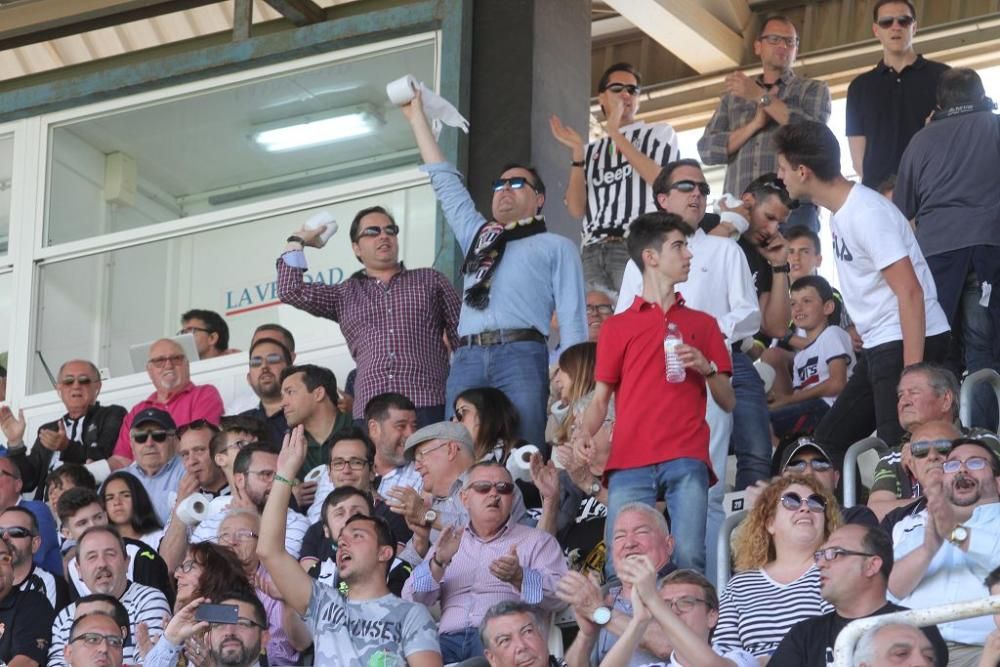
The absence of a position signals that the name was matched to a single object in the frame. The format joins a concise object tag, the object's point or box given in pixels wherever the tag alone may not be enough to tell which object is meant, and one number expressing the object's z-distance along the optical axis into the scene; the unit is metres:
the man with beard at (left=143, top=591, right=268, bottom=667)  14.38
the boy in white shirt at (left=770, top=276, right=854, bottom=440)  19.20
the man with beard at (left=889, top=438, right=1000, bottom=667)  13.02
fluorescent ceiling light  24.64
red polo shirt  14.91
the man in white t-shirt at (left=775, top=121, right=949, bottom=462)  15.66
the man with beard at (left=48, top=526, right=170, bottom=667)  16.50
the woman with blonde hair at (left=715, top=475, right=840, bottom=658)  13.29
